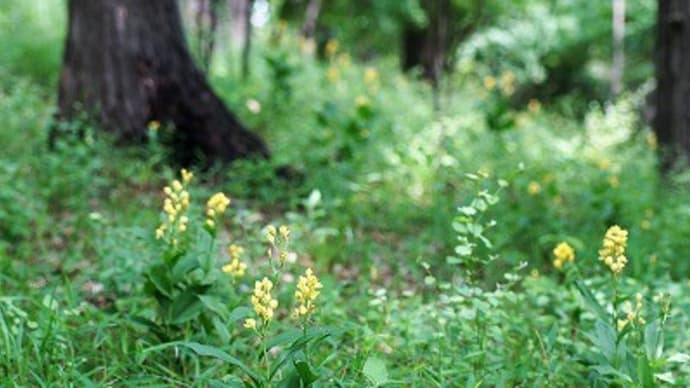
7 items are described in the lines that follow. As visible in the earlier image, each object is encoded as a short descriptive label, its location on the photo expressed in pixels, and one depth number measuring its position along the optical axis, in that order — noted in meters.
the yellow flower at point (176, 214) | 2.65
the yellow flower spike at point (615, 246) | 2.38
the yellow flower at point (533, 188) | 5.10
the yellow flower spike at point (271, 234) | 2.08
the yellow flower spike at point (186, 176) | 2.74
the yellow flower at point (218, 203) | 2.66
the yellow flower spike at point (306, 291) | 2.04
